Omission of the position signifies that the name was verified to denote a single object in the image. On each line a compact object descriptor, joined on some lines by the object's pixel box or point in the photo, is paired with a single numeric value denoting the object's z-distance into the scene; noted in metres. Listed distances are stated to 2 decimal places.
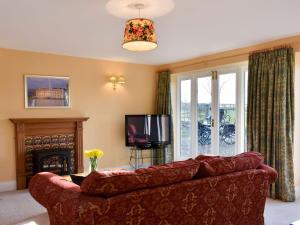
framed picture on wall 4.98
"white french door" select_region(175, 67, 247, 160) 5.05
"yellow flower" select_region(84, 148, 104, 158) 3.86
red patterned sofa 1.91
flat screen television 5.89
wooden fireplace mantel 4.84
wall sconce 5.89
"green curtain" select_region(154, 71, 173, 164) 6.25
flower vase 3.88
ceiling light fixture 2.65
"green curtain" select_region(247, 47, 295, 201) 4.05
